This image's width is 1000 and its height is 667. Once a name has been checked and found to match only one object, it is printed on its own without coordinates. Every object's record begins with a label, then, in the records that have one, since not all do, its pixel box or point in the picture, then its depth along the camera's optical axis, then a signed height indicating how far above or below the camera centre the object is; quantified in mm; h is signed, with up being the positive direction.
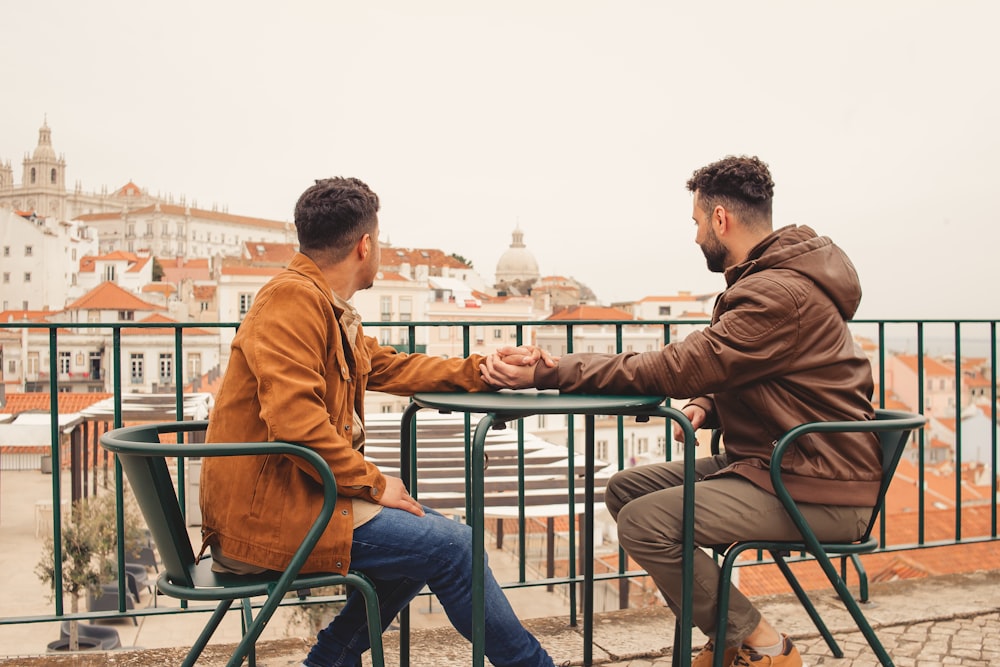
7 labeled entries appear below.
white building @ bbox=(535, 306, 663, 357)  75000 -1297
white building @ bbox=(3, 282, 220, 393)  71750 -2607
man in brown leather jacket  2227 -181
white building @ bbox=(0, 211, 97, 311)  93875 +5888
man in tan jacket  1961 -302
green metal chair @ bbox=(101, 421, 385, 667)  1882 -484
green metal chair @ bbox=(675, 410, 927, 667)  2154 -526
